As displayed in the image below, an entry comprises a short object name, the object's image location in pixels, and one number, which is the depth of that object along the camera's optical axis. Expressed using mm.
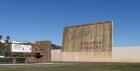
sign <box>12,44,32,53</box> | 39914
